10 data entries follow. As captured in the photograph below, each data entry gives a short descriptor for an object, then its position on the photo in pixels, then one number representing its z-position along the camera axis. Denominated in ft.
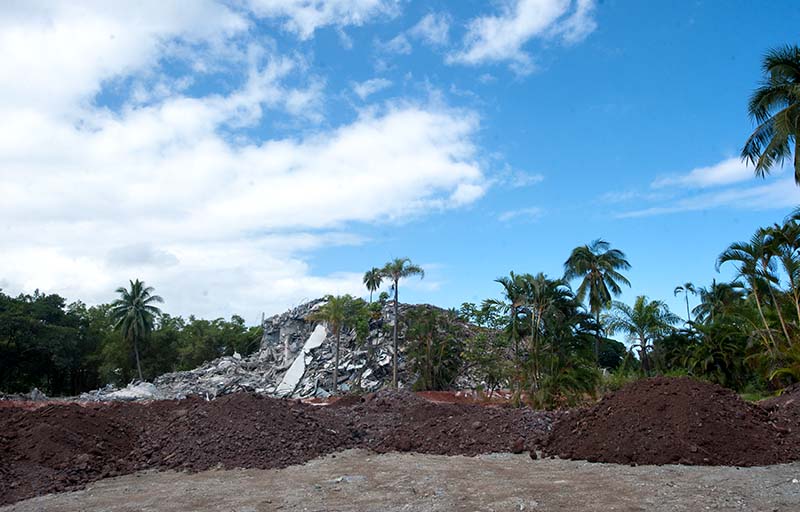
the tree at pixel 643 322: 107.45
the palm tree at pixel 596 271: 120.37
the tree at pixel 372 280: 147.23
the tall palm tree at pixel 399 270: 110.83
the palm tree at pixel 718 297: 134.58
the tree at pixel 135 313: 168.96
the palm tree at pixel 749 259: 68.59
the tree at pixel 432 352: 116.06
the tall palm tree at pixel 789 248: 65.41
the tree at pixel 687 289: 171.44
